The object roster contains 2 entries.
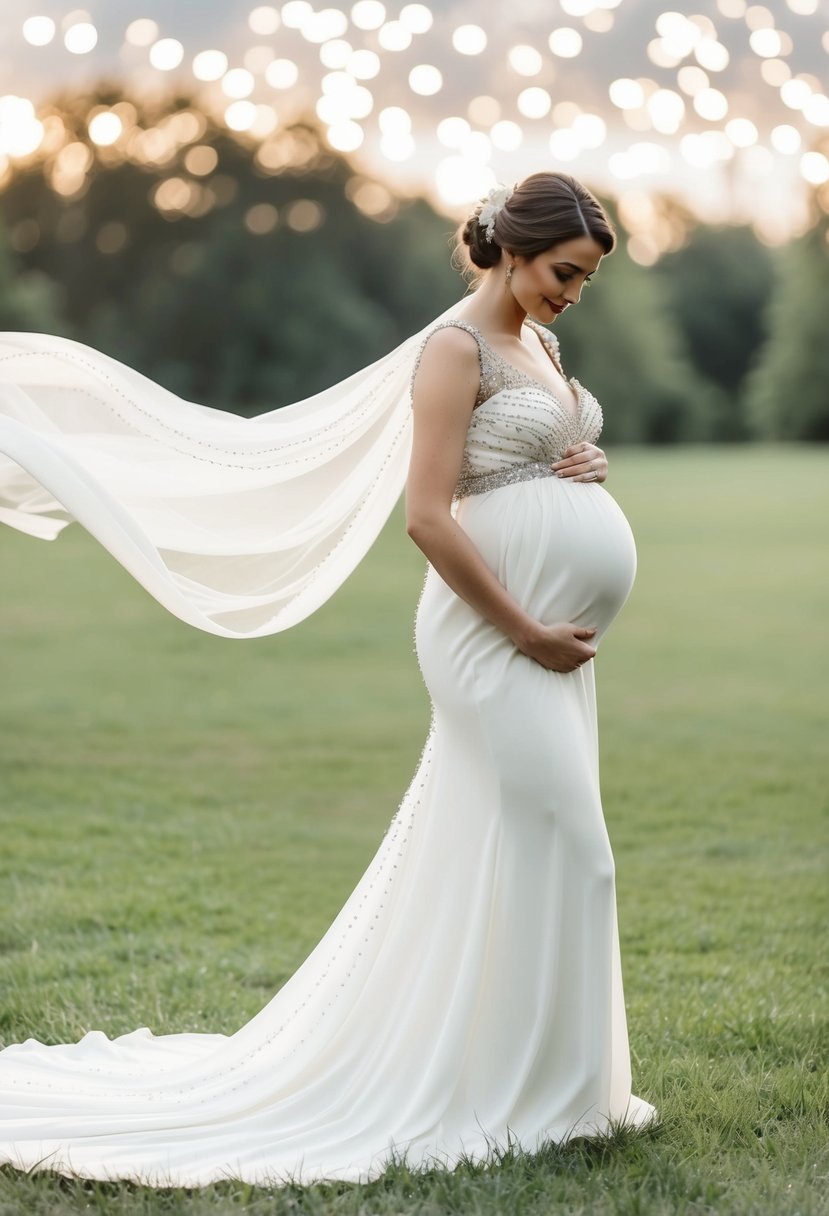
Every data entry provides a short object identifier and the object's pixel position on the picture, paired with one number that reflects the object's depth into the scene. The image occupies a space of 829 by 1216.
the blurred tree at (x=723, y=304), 49.53
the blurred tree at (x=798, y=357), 48.84
